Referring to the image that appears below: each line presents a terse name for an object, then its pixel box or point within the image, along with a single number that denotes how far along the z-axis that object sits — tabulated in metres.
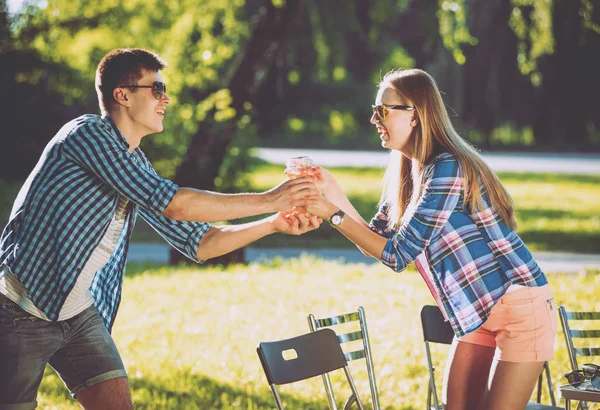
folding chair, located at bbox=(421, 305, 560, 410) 4.55
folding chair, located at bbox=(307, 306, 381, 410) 4.14
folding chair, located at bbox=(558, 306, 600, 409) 4.34
